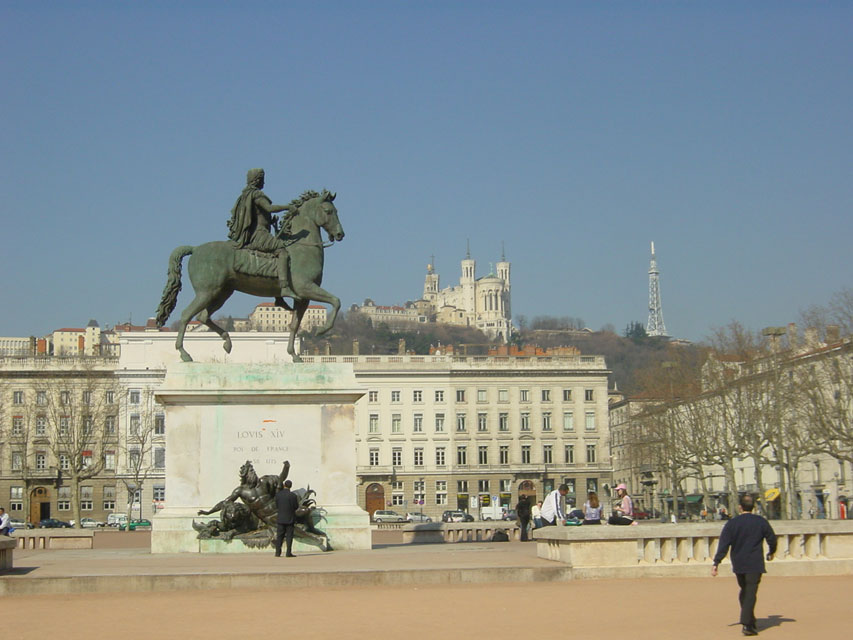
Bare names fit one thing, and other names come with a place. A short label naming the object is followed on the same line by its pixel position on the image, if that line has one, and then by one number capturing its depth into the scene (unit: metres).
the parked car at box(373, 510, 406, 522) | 84.00
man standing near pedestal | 19.56
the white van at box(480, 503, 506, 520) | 97.41
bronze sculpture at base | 20.92
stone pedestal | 21.92
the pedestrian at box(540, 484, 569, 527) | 24.38
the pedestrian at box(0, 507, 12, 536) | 27.25
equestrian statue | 23.08
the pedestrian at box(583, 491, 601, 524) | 24.45
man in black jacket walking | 12.17
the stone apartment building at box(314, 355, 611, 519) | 105.88
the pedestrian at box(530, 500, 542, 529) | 29.14
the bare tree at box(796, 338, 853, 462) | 50.11
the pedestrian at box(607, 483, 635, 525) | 20.18
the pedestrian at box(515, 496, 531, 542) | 30.11
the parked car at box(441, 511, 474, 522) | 89.48
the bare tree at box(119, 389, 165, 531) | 92.19
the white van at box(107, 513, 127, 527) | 86.94
